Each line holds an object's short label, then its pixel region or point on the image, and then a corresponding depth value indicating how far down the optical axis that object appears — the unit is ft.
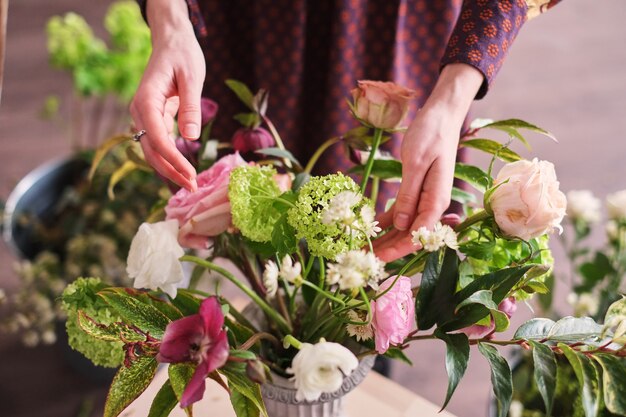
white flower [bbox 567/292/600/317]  3.39
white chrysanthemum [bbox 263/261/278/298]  1.48
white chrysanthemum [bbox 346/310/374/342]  1.65
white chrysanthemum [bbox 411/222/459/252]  1.52
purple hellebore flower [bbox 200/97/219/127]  2.15
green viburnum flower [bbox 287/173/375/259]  1.51
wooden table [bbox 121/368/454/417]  2.52
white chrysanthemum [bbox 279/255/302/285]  1.44
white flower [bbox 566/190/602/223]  3.65
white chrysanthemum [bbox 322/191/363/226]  1.44
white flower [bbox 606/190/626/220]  3.16
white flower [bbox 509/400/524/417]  3.47
